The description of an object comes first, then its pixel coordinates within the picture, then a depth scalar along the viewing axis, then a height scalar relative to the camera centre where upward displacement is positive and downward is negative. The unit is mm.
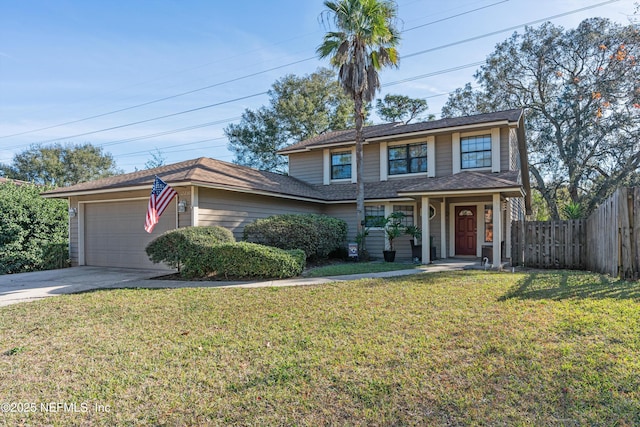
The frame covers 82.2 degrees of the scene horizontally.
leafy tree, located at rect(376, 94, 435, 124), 29797 +9337
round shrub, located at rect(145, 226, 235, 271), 9289 -595
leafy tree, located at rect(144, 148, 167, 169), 34000 +6013
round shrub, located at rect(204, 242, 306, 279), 9078 -980
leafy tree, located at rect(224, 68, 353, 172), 28812 +8429
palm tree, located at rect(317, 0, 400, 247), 12508 +6331
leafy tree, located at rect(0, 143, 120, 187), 36875 +6024
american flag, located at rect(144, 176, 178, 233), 9992 +640
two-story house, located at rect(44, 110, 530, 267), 11500 +1046
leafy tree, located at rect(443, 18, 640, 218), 21031 +7708
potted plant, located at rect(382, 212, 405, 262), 13419 -331
